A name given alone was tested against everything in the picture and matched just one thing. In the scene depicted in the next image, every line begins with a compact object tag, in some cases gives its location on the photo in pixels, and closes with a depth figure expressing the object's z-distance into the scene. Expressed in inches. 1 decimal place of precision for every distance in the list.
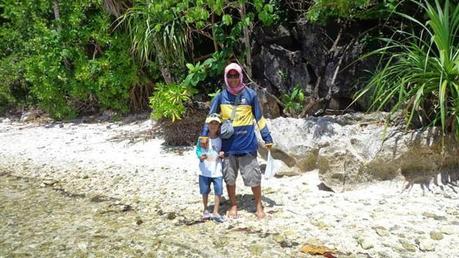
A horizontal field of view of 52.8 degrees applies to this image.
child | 170.4
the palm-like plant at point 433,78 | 179.6
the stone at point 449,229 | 151.6
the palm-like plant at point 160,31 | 260.0
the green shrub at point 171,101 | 268.5
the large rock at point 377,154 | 187.2
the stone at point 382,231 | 155.1
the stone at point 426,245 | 143.5
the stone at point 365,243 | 148.1
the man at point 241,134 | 170.1
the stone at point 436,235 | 149.0
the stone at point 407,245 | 144.6
